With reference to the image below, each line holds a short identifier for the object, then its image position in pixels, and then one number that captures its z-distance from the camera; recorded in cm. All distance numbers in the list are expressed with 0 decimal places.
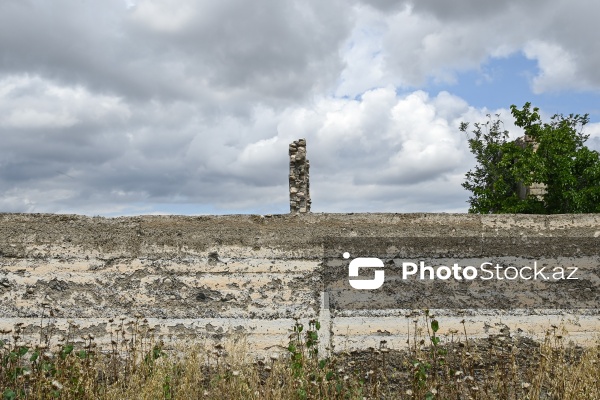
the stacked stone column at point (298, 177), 1586
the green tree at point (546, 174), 1866
